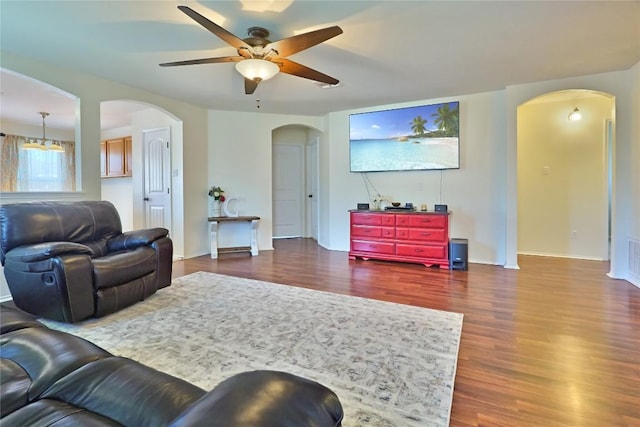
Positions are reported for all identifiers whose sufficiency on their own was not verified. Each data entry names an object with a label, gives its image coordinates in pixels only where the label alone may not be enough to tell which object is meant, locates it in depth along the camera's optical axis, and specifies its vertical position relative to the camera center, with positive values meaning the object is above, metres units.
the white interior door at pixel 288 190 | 7.20 +0.39
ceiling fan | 2.25 +1.25
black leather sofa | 0.61 -0.50
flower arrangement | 5.30 +0.23
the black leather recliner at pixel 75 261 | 2.31 -0.44
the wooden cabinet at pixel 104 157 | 6.60 +1.08
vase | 5.43 -0.02
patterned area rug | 1.59 -0.94
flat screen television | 4.64 +1.07
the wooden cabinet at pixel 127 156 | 6.25 +1.04
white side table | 5.11 -0.46
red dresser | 4.32 -0.46
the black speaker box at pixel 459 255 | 4.14 -0.67
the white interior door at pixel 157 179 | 5.20 +0.49
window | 6.15 +0.87
